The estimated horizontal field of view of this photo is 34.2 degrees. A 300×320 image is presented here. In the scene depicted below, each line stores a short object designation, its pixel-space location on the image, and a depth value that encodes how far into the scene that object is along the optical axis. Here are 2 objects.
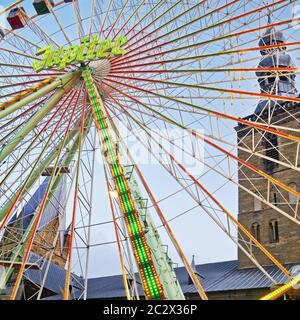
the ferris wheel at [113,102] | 17.52
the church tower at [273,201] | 39.53
